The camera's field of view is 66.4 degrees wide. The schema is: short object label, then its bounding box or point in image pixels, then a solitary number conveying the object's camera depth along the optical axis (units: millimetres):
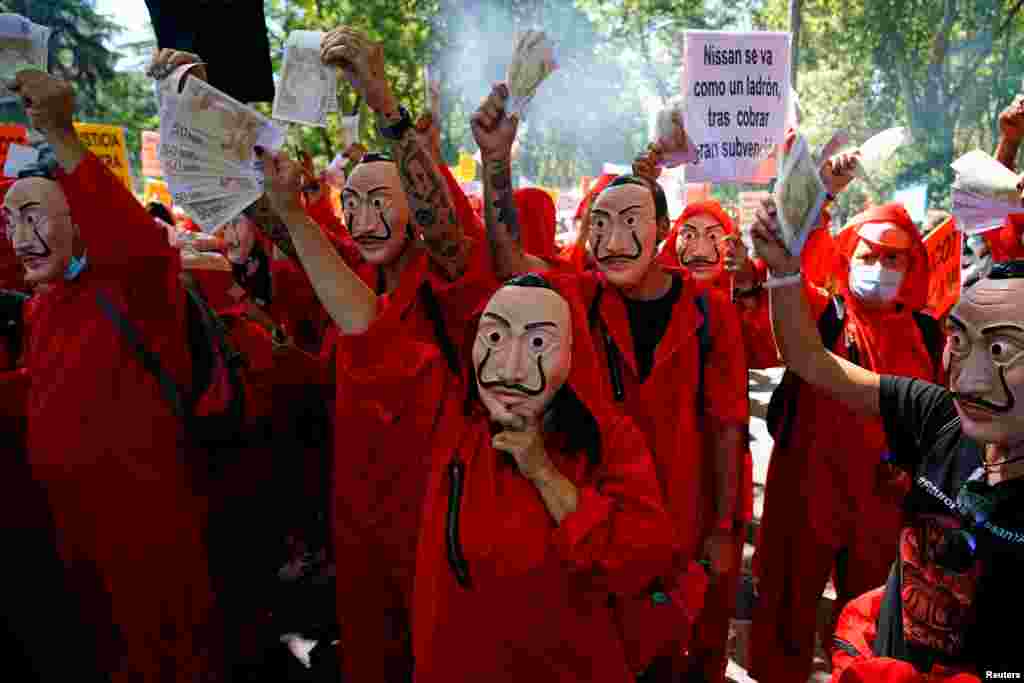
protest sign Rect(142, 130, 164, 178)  7461
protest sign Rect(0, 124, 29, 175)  4590
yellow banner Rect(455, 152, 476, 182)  9555
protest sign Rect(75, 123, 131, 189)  5445
